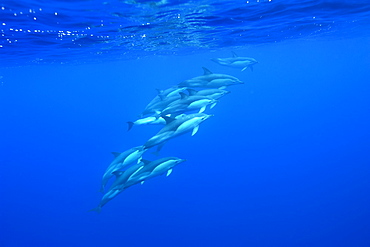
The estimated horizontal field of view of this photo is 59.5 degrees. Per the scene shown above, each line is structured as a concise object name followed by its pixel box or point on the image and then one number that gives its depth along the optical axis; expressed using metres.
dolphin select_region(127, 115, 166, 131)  9.78
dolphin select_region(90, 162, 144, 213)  8.57
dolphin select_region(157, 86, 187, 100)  9.73
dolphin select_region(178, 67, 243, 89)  9.70
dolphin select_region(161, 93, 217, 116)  8.95
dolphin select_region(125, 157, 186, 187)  8.35
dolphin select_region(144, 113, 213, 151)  8.11
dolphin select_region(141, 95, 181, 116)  9.70
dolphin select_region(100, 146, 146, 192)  9.16
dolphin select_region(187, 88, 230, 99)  9.26
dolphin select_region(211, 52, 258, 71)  11.80
